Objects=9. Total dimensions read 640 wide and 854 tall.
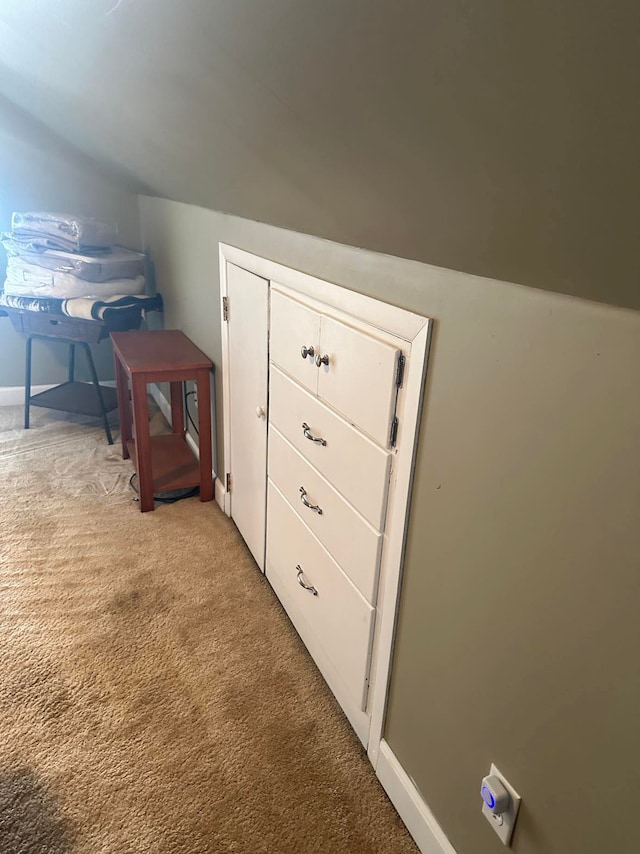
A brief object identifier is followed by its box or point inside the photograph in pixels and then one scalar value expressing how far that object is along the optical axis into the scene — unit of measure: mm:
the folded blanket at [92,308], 2920
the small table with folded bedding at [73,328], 2984
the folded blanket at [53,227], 2957
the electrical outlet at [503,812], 997
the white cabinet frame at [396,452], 1136
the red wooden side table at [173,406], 2367
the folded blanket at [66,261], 2959
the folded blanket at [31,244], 2963
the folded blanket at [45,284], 2938
